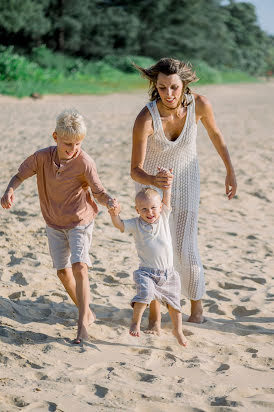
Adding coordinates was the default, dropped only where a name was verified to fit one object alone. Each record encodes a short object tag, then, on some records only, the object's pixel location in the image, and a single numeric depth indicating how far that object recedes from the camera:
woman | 3.96
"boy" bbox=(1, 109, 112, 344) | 3.88
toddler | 3.83
